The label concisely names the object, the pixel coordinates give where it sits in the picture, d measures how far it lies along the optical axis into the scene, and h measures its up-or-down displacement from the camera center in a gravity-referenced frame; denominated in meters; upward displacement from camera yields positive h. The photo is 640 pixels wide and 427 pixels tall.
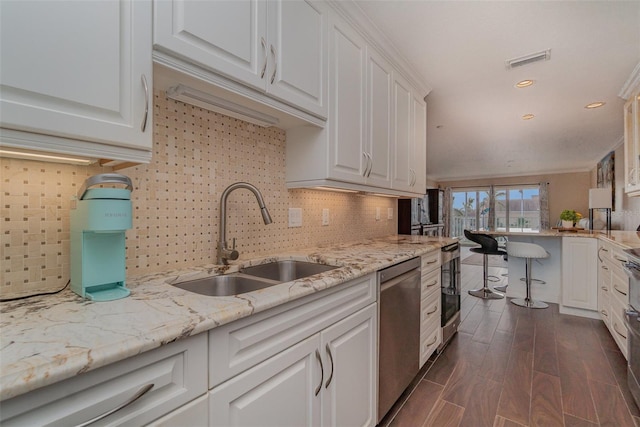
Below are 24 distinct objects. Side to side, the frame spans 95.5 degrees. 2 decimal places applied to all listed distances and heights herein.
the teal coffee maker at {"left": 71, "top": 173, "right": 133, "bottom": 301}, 0.82 -0.08
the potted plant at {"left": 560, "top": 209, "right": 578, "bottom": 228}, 4.11 -0.05
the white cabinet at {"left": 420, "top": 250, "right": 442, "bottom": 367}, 1.99 -0.66
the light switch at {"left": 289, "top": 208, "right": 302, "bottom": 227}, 1.88 -0.02
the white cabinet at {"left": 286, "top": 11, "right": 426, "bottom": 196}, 1.66 +0.56
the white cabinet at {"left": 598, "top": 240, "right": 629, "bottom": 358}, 2.23 -0.65
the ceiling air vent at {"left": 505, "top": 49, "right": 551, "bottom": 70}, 2.17 +1.20
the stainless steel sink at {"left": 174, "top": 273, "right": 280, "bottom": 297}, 1.25 -0.31
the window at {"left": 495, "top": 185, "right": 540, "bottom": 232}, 8.95 +0.27
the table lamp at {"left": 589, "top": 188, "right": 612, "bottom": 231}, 4.44 +0.25
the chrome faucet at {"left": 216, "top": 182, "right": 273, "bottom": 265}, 1.36 -0.03
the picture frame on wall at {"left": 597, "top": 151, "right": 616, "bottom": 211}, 5.46 +0.84
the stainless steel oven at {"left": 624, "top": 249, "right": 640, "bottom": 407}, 1.67 -0.66
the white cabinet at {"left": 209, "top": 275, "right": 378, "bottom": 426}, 0.79 -0.51
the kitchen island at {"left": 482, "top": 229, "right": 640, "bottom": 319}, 3.20 -0.61
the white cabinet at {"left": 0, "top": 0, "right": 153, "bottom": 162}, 0.67 +0.35
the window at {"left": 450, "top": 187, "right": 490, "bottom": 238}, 9.73 +0.16
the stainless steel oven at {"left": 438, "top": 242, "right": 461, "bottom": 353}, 2.37 -0.67
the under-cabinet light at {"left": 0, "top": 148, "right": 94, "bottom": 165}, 0.80 +0.17
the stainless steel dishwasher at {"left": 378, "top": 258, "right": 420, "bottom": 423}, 1.52 -0.66
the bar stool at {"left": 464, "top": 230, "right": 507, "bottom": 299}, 3.87 -0.48
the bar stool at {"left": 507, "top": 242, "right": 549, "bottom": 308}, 3.46 -0.48
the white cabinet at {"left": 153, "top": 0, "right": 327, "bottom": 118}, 0.96 +0.68
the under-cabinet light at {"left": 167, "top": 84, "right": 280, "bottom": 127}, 1.17 +0.49
